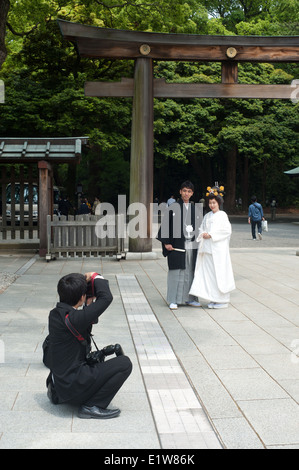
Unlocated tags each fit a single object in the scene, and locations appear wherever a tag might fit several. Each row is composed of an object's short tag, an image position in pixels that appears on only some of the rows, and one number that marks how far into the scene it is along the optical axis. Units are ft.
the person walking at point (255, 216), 65.26
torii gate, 45.83
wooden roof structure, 48.03
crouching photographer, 13.23
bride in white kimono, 26.86
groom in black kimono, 26.94
